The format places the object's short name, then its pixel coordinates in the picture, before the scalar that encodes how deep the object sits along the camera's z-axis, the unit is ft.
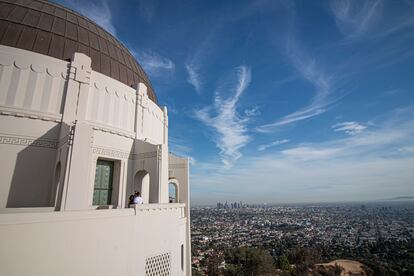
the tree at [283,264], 125.87
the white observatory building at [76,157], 16.92
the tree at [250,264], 118.11
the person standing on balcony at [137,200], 25.09
